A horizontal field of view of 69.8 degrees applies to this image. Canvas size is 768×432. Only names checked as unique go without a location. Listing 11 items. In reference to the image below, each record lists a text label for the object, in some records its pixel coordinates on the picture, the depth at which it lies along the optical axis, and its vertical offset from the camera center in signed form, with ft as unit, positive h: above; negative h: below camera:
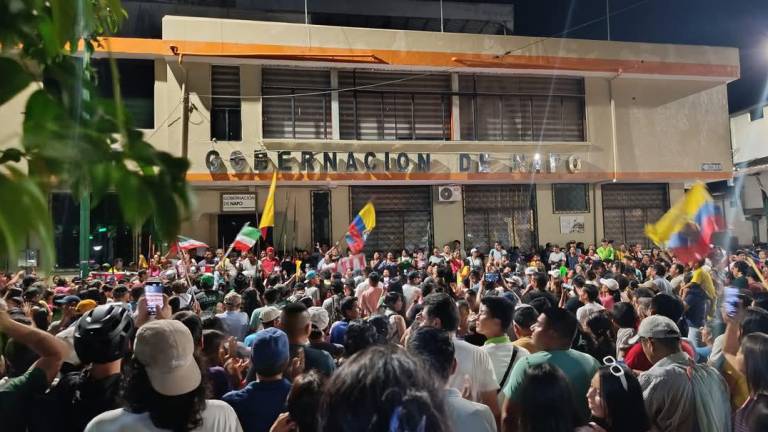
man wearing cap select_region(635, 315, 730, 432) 10.71 -3.35
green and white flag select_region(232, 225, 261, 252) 34.47 -0.14
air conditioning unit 62.95 +4.48
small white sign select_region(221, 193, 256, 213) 57.31 +3.65
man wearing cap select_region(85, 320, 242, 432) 7.72 -2.18
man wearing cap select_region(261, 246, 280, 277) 46.42 -2.35
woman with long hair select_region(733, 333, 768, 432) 9.85 -3.00
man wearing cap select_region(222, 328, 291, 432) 10.11 -2.90
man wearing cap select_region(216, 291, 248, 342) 20.48 -3.05
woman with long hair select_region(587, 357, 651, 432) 8.92 -2.88
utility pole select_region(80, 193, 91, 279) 40.14 -0.33
